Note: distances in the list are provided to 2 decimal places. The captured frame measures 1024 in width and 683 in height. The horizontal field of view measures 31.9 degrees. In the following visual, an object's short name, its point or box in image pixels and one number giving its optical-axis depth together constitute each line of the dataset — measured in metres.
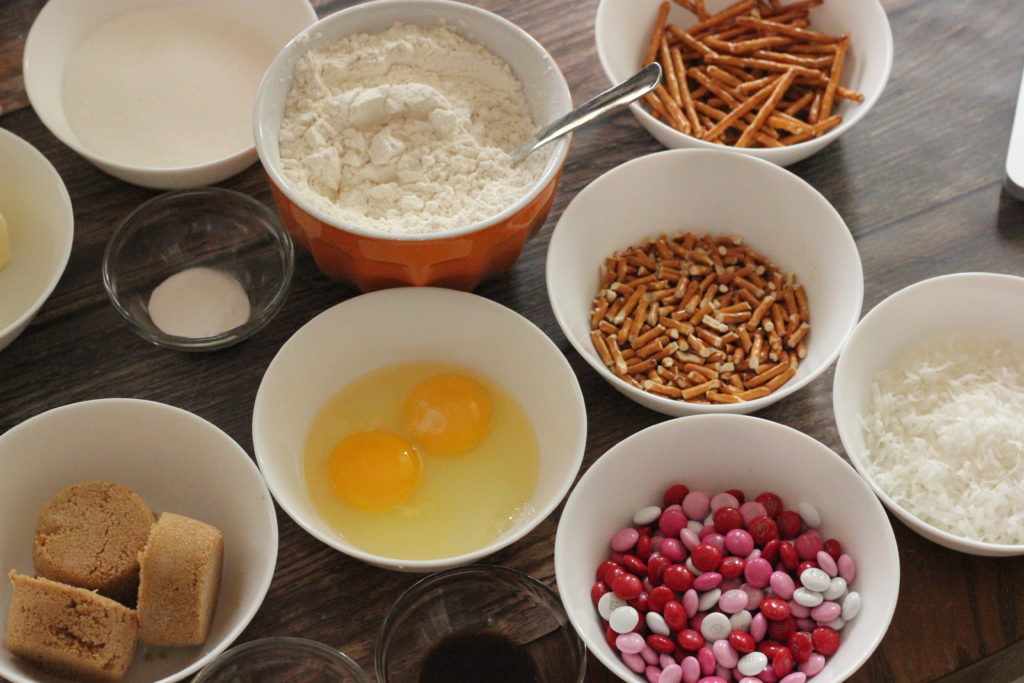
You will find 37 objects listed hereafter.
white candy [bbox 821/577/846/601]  0.80
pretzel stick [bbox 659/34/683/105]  0.95
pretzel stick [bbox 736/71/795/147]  0.93
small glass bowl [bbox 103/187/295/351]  0.88
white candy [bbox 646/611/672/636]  0.80
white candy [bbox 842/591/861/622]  0.80
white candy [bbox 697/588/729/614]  0.80
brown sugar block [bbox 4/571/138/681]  0.77
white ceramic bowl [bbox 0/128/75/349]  0.87
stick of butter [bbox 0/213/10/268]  0.87
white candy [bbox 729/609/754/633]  0.80
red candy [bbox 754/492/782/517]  0.83
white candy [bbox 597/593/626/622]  0.80
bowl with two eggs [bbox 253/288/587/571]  0.83
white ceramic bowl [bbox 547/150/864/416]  0.87
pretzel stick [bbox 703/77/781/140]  0.93
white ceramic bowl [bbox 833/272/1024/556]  0.85
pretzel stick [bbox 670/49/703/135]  0.93
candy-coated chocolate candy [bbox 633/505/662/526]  0.83
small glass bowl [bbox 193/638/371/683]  0.79
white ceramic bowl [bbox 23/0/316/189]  0.88
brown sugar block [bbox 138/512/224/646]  0.78
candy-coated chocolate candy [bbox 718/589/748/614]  0.80
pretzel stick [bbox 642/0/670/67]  0.97
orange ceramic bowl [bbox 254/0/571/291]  0.83
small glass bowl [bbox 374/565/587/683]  0.80
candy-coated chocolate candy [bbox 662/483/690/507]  0.83
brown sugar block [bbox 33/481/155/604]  0.79
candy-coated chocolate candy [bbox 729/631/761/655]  0.79
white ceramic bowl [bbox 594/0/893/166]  0.92
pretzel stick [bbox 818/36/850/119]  0.94
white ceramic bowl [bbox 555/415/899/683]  0.79
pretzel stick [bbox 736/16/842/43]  0.97
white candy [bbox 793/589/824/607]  0.80
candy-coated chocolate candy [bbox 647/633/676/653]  0.79
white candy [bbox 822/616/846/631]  0.80
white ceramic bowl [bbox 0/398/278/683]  0.80
